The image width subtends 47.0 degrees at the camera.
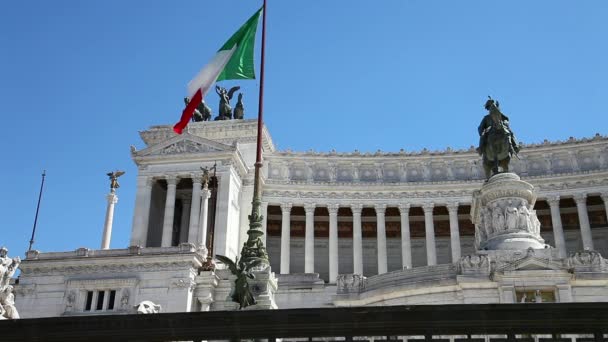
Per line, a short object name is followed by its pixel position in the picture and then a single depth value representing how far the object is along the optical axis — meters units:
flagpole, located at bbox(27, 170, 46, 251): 63.78
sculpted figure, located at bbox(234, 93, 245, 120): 75.25
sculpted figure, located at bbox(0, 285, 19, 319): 19.76
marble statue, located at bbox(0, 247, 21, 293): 19.91
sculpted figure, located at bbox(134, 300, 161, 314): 27.48
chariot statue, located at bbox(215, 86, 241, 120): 75.25
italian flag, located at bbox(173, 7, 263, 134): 28.77
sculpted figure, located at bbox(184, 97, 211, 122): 75.50
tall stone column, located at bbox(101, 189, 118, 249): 54.72
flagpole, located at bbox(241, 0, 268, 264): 20.81
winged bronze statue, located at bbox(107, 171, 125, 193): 57.16
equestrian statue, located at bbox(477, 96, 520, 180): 39.19
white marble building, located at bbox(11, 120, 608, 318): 44.19
